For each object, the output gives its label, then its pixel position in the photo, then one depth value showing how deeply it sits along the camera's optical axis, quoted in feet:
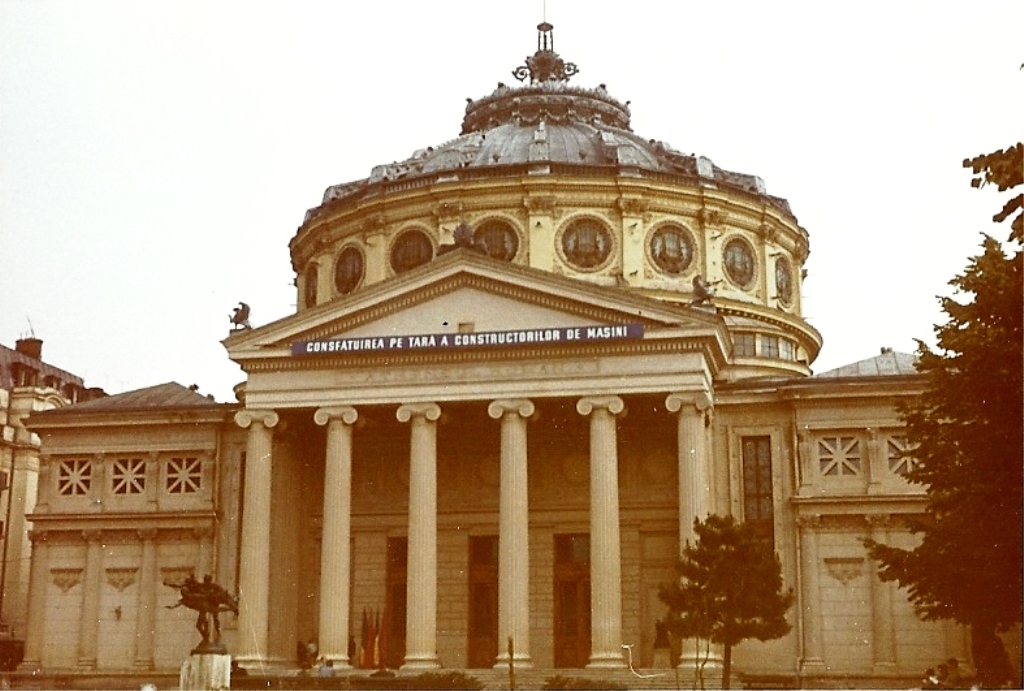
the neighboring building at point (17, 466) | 264.93
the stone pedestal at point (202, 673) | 123.75
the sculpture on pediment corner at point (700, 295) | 176.55
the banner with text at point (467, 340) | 170.40
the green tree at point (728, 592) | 137.18
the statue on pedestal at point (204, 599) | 129.08
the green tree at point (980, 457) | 111.86
